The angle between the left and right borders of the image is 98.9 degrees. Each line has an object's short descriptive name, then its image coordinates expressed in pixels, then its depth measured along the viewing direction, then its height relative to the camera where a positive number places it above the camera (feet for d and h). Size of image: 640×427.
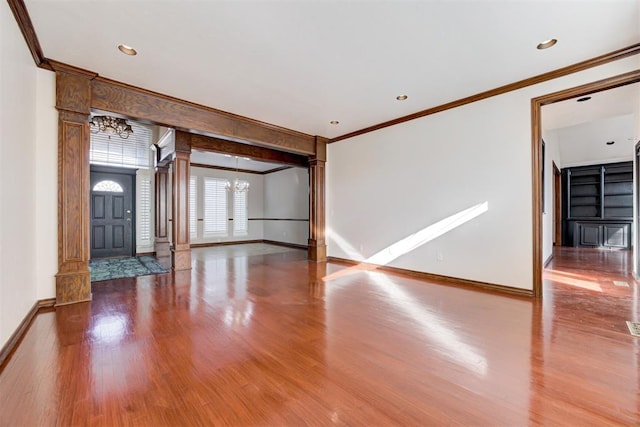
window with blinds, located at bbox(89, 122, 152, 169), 20.20 +5.06
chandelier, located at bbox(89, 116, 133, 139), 16.67 +5.59
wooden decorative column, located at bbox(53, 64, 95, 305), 10.23 +1.14
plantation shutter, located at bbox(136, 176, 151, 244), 23.26 +0.39
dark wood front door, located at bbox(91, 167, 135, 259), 21.09 +0.14
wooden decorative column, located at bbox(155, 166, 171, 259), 23.15 +0.22
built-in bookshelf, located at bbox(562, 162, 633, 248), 24.89 +0.66
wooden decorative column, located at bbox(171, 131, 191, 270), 16.76 +0.53
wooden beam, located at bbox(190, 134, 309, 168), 17.97 +4.66
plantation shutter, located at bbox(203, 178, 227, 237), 29.84 +0.70
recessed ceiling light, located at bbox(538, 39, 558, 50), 8.80 +5.51
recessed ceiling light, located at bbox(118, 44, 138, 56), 9.01 +5.51
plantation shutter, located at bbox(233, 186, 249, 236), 31.96 -0.09
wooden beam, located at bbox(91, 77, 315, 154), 11.22 +4.84
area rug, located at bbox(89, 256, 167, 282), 15.46 -3.46
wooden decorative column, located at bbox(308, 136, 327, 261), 19.93 +0.66
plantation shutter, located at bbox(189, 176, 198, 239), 28.69 +0.47
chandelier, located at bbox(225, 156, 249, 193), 27.04 +2.79
